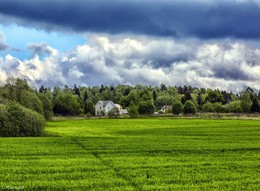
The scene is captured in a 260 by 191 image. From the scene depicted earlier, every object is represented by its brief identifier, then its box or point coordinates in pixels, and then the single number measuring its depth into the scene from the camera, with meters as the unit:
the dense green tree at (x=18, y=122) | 60.81
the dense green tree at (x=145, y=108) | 184.62
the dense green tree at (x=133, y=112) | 163.50
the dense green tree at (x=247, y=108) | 197.79
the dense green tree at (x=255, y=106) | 190.85
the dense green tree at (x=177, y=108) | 182.62
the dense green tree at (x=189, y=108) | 185.88
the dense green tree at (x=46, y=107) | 120.50
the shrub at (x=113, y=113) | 166.85
